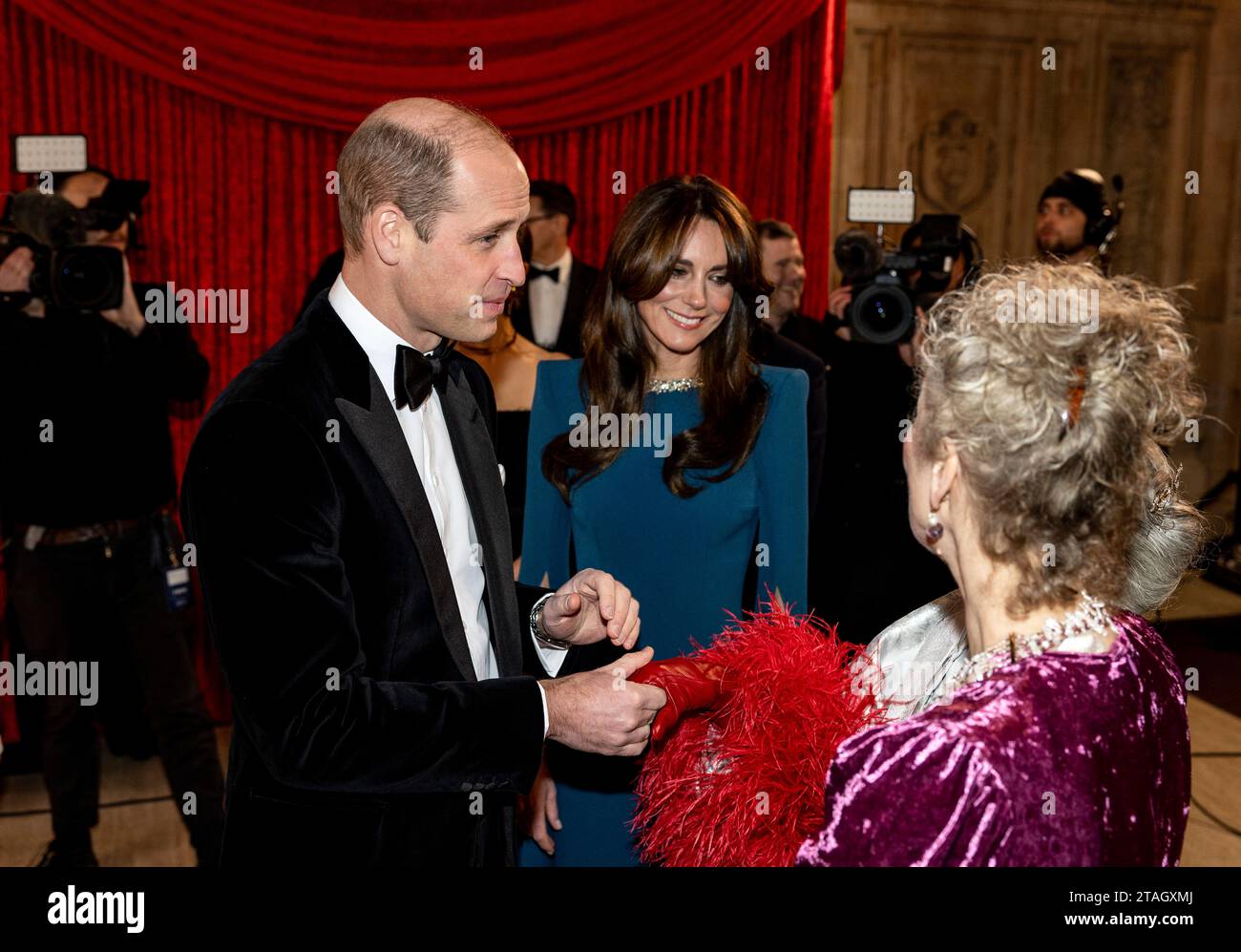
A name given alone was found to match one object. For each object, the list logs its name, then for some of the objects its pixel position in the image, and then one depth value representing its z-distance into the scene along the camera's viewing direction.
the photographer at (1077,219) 4.14
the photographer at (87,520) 3.04
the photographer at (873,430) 3.35
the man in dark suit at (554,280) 4.31
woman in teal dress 2.28
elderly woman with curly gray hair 1.03
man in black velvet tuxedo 1.31
